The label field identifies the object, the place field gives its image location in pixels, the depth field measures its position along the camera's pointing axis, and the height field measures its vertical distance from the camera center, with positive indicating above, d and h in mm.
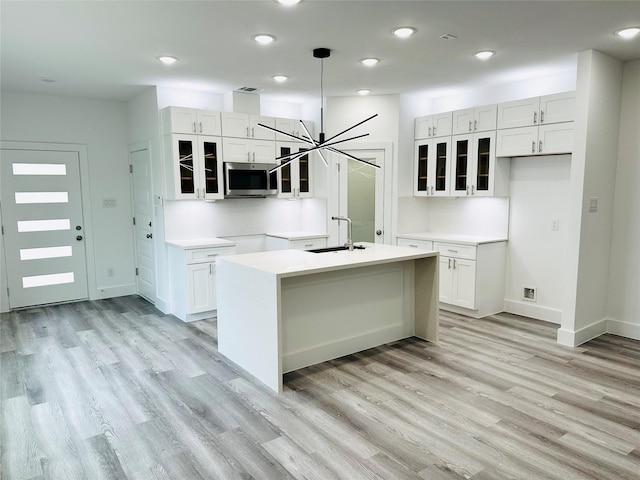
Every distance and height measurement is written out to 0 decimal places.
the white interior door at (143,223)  5688 -377
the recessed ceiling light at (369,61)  4098 +1252
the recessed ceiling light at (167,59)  3965 +1234
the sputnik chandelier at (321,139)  3768 +488
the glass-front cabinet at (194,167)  5047 +322
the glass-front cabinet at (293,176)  5871 +256
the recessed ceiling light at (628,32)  3338 +1243
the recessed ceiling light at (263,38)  3393 +1222
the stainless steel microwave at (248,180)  5379 +184
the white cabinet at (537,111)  4359 +868
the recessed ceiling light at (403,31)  3292 +1232
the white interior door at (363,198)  5867 -45
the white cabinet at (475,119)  5027 +878
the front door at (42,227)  5484 -402
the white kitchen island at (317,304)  3369 -952
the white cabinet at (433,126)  5492 +876
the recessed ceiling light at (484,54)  3886 +1252
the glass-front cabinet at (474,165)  5078 +353
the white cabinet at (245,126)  5352 +854
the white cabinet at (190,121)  4980 +853
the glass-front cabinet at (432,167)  5547 +355
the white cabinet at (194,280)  4941 -966
